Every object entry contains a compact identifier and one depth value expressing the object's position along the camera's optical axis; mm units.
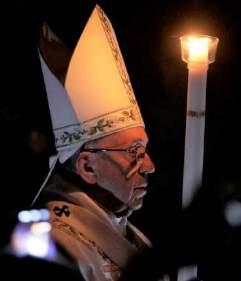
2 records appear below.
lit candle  7245
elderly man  7441
